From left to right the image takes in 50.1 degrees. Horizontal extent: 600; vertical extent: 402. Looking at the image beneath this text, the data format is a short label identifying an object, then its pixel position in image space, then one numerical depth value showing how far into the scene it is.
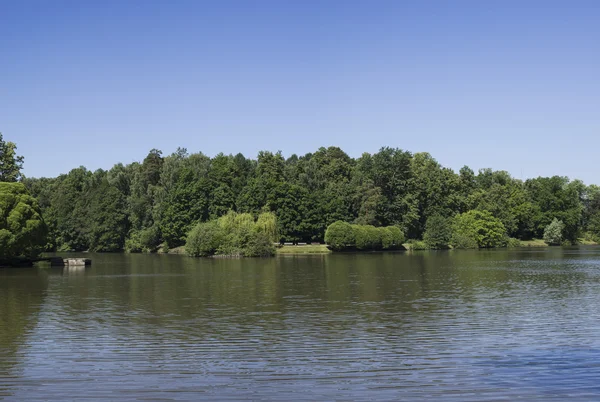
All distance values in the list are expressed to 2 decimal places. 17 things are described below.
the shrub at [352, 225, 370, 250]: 113.31
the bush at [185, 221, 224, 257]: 100.69
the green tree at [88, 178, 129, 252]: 130.12
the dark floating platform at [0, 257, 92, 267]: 70.58
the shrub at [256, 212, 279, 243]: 102.19
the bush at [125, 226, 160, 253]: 125.31
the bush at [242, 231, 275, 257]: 98.62
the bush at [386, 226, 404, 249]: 121.29
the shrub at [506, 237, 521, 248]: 143.66
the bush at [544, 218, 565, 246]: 151.00
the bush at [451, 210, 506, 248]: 129.38
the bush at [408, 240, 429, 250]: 125.25
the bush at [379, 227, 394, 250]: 118.69
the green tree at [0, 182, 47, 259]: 65.19
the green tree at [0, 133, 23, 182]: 93.56
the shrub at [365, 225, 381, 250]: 115.40
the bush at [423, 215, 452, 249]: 126.00
